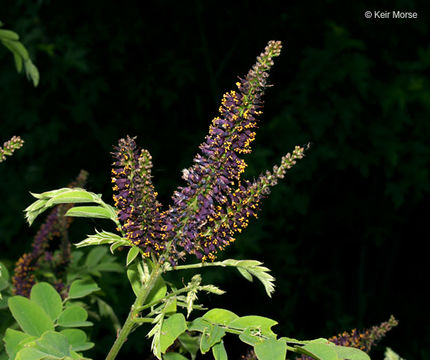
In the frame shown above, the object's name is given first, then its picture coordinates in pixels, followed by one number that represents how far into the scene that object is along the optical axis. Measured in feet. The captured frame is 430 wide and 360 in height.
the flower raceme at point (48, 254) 3.51
